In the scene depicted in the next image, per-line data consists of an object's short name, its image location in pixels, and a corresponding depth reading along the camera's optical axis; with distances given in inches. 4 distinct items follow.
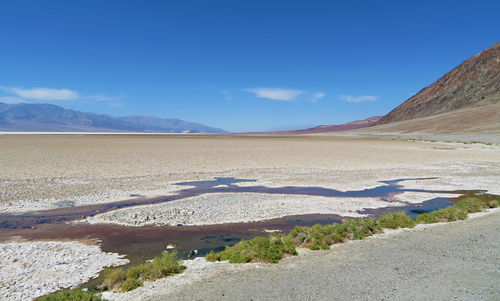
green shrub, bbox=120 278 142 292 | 231.5
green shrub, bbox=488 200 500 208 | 483.1
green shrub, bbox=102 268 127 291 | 238.5
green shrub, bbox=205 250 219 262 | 291.4
